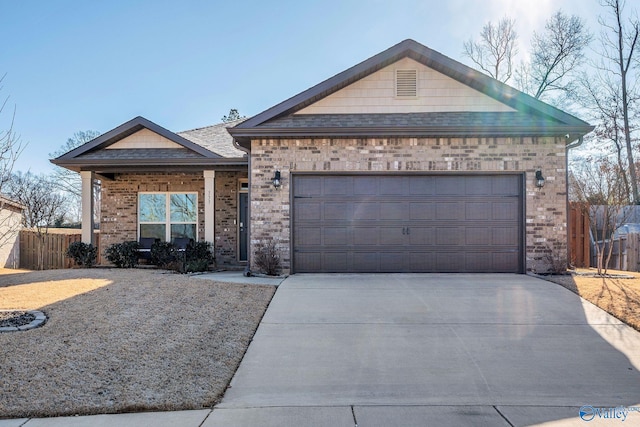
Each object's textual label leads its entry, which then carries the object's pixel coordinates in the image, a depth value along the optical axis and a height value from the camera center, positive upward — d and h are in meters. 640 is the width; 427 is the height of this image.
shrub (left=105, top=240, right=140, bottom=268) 11.70 -1.09
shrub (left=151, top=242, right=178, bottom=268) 11.63 -1.05
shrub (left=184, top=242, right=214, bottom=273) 11.12 -1.08
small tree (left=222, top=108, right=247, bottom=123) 33.75 +7.65
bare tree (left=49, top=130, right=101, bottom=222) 31.70 +2.75
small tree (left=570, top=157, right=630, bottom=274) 11.18 +0.40
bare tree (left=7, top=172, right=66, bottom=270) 17.07 +0.36
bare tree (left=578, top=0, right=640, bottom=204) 19.72 +4.57
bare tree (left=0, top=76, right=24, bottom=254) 7.14 +1.10
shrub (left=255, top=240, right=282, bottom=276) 9.97 -1.02
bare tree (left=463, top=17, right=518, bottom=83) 25.58 +9.87
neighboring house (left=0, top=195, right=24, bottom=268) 17.52 -1.33
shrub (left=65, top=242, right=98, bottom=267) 11.88 -1.07
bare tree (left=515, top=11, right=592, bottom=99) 22.97 +8.73
